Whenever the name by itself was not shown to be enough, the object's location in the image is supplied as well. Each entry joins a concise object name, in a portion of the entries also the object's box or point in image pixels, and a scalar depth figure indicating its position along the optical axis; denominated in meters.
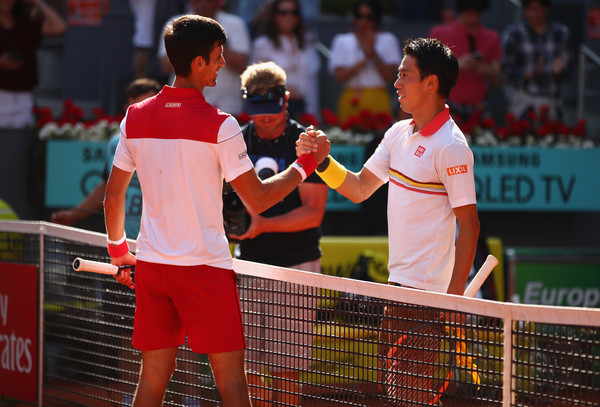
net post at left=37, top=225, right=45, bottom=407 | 12.34
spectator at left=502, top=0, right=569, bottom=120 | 21.89
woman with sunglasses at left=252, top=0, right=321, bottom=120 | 20.64
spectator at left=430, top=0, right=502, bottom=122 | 20.62
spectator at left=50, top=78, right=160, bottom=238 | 12.75
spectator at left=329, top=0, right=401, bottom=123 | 21.41
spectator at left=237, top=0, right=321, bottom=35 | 24.05
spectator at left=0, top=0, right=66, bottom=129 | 19.70
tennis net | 7.23
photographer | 11.05
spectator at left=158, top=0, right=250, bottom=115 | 19.91
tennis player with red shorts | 8.19
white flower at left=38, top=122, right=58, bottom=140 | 18.84
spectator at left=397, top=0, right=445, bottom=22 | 27.81
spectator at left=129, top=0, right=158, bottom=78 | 21.48
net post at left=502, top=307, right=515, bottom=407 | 7.36
